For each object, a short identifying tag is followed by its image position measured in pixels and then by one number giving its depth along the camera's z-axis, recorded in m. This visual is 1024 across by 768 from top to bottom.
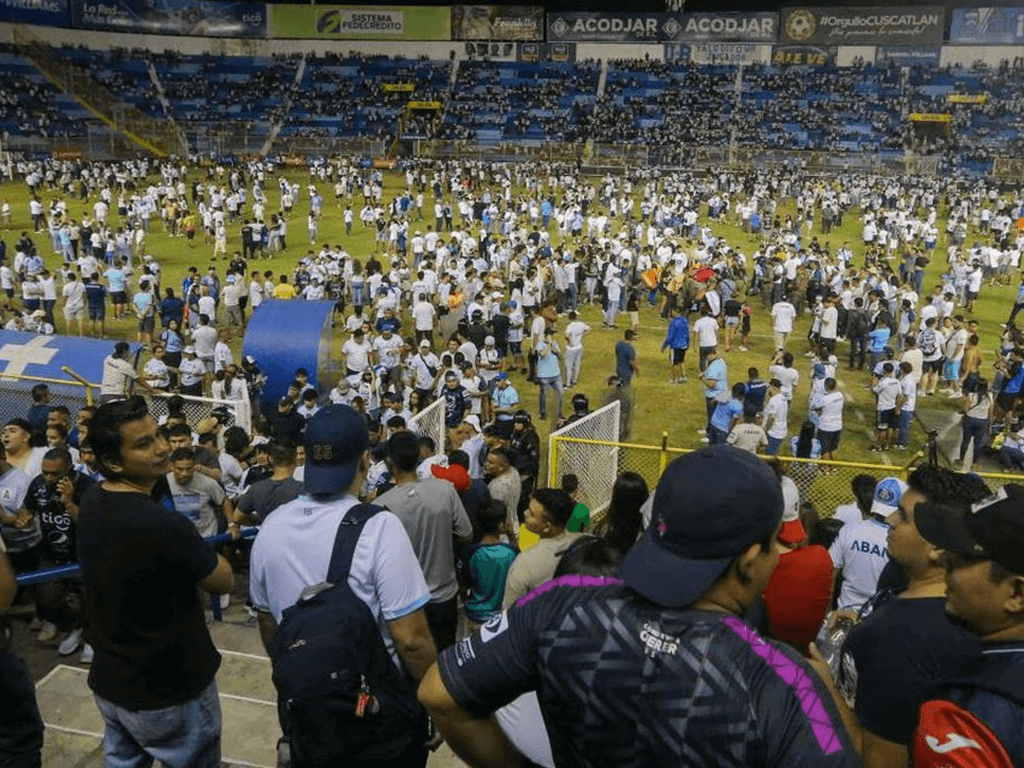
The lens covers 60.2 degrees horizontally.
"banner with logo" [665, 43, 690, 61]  56.97
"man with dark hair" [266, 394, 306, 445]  9.59
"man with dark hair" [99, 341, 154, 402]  10.78
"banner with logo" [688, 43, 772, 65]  55.75
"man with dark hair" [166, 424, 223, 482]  6.90
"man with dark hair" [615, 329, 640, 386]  12.51
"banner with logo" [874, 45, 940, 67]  53.12
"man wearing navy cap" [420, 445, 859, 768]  1.57
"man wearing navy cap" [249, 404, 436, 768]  2.63
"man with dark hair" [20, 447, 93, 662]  5.76
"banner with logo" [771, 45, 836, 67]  54.56
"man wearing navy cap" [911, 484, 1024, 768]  1.71
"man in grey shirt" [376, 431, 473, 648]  4.46
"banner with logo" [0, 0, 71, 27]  48.66
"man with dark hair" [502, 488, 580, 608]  3.94
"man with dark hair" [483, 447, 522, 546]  7.04
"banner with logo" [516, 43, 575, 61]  57.50
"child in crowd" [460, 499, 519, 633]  5.22
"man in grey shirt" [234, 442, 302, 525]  5.19
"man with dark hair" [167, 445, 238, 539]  6.10
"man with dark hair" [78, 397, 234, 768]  2.84
